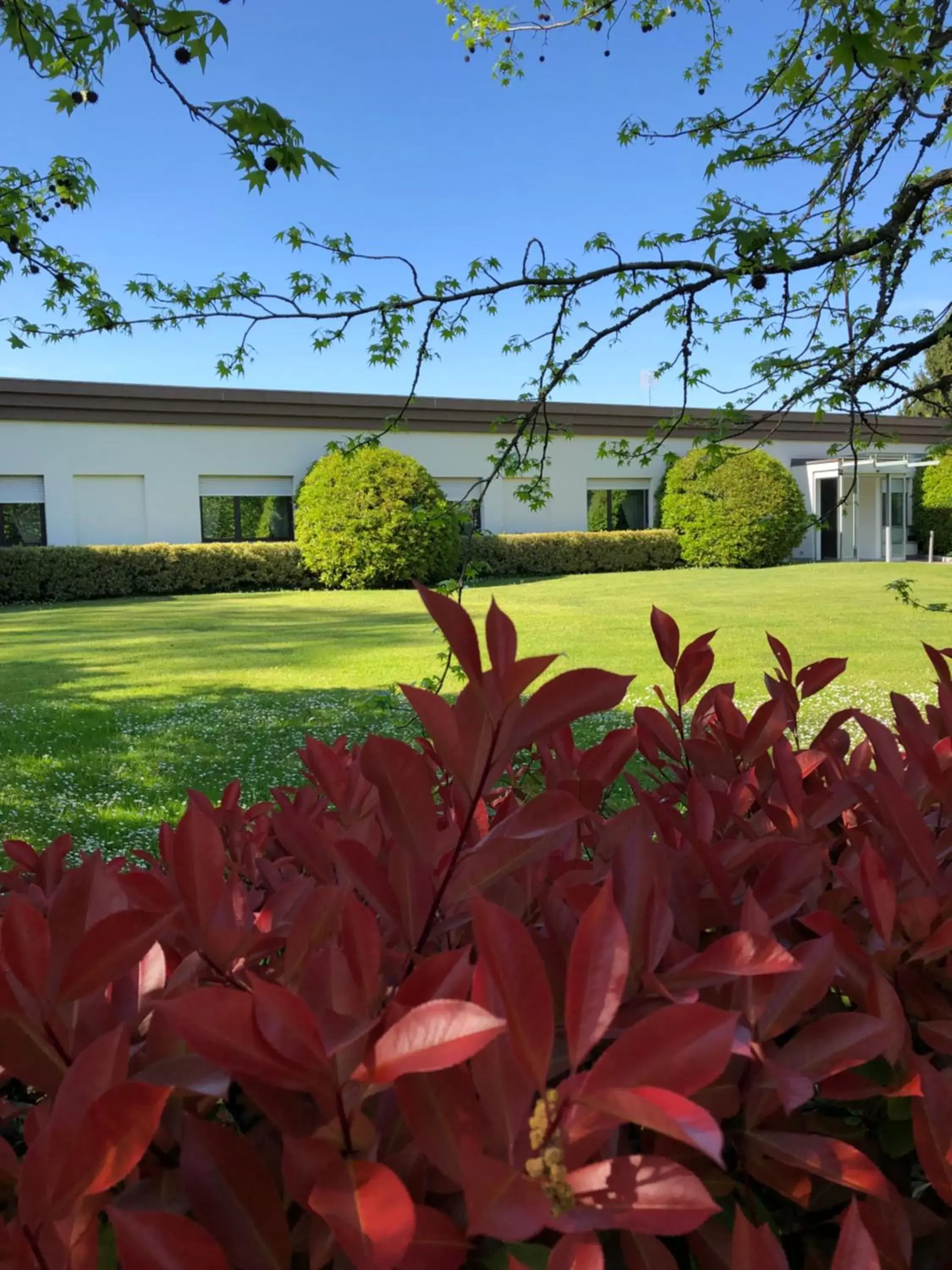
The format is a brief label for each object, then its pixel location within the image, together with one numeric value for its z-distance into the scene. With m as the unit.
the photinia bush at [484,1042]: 0.46
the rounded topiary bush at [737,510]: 23.27
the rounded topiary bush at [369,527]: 19.66
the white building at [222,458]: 19.95
